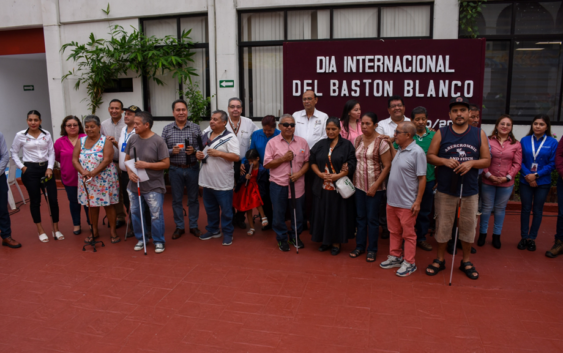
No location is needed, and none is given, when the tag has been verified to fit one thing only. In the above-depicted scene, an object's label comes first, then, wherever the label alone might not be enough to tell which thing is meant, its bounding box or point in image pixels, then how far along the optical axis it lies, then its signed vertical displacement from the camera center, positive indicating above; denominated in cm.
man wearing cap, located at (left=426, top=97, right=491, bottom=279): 471 -76
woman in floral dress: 598 -86
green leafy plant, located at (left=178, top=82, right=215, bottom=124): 932 +4
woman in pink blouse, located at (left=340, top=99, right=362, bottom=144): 582 -23
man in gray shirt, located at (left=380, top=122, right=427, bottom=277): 476 -96
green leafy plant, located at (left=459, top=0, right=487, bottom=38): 794 +162
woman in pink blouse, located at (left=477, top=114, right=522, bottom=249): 565 -90
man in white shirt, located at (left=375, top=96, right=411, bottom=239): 578 -20
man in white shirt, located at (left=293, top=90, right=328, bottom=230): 604 -30
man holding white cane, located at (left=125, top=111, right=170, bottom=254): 567 -89
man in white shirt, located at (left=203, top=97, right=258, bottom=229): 640 -33
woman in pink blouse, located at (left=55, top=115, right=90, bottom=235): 630 -64
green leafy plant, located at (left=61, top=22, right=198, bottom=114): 942 +110
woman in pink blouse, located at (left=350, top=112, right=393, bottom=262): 518 -89
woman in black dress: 542 -111
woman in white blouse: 616 -74
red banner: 673 +50
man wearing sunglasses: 566 -86
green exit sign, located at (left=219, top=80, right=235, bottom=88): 918 +48
